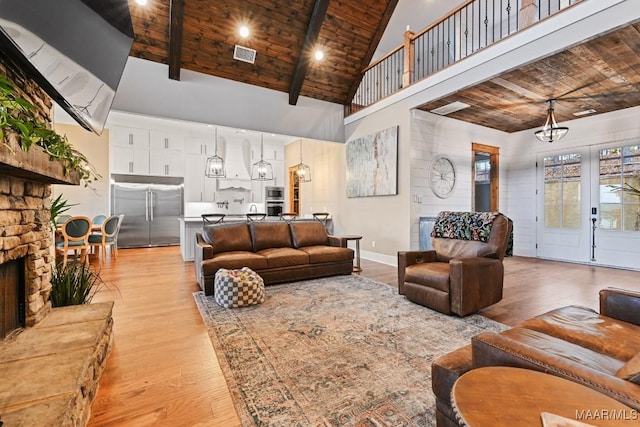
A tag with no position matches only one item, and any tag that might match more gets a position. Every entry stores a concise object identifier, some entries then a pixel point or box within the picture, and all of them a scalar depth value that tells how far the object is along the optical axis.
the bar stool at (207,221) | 5.40
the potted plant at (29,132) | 1.18
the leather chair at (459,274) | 2.76
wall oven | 9.30
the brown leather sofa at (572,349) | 0.90
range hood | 8.53
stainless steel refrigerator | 7.31
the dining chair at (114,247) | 5.90
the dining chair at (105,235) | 5.36
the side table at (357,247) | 4.69
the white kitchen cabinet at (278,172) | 9.32
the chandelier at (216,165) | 6.50
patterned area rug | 1.55
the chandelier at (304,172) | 7.39
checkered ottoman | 3.03
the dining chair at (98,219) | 6.45
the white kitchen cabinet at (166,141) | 7.62
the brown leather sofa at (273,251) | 3.69
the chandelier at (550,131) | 4.47
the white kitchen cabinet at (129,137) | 7.21
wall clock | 5.38
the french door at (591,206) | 4.98
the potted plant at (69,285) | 2.31
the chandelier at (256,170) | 8.82
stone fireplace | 1.20
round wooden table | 0.73
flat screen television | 1.39
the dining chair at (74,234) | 4.72
